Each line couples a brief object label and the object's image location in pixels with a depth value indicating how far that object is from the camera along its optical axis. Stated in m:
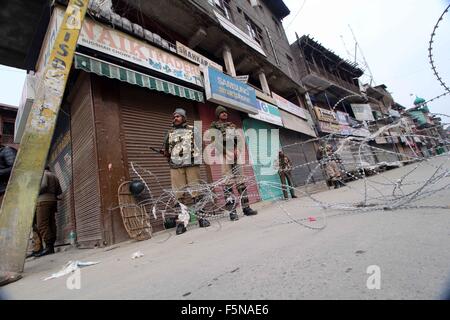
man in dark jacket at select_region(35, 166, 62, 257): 5.01
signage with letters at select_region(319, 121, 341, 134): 14.87
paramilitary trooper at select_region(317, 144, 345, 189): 8.53
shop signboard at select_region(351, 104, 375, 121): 20.47
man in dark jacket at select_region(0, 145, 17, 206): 3.70
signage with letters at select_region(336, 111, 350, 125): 17.21
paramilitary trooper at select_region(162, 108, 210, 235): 3.91
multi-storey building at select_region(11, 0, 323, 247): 4.24
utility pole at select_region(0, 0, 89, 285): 2.14
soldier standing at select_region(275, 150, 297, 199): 8.38
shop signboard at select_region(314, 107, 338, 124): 15.01
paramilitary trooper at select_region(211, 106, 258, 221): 4.19
